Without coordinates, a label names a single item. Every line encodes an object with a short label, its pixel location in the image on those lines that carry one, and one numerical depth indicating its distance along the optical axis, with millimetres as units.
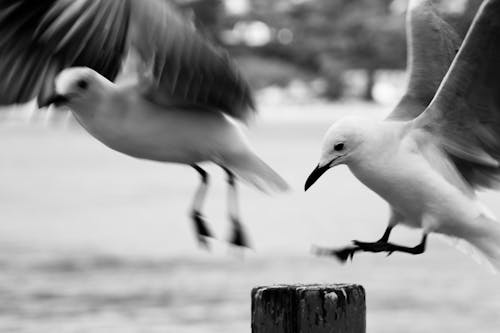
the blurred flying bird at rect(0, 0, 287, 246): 8977
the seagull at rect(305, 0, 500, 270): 8680
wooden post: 7230
